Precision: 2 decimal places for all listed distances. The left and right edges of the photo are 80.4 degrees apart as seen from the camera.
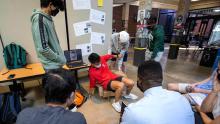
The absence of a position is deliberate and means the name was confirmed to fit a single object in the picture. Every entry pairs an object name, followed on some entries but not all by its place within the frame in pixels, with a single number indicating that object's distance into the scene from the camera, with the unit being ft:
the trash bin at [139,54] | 13.99
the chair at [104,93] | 7.45
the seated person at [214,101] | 3.69
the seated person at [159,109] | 2.30
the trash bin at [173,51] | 18.97
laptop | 8.30
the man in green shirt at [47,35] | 4.78
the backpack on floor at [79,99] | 7.33
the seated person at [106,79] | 7.06
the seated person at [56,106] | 2.26
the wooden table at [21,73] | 6.24
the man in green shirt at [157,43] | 10.11
